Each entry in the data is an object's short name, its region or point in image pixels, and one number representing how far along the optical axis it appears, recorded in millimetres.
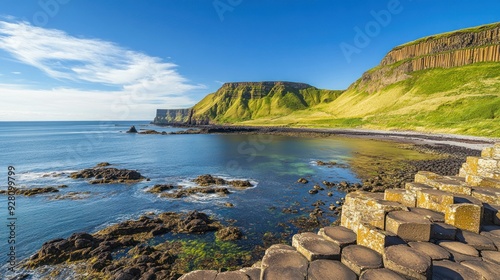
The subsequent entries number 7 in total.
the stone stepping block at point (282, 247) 7234
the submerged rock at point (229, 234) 16500
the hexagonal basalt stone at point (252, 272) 6559
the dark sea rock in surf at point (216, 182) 30488
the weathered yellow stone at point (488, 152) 11827
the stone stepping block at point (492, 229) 7720
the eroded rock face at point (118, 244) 13461
